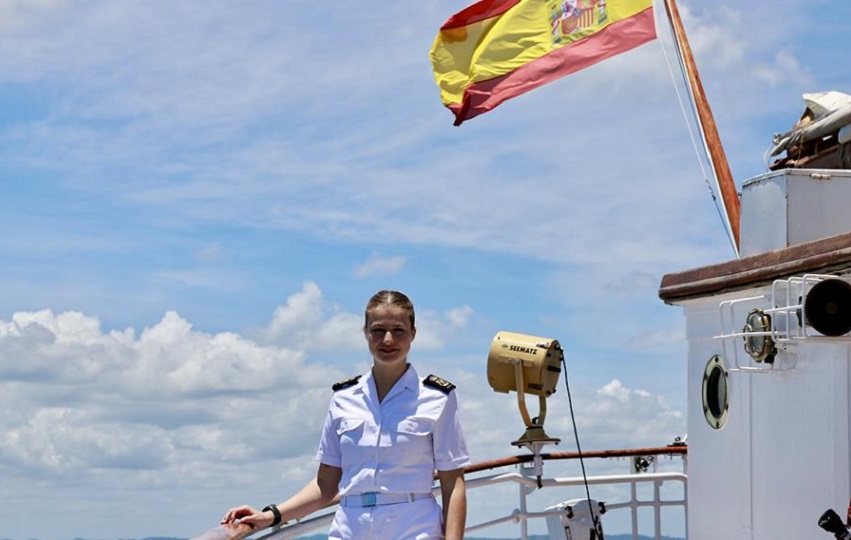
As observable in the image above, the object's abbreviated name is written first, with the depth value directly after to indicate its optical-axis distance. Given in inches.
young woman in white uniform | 160.4
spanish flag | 431.2
